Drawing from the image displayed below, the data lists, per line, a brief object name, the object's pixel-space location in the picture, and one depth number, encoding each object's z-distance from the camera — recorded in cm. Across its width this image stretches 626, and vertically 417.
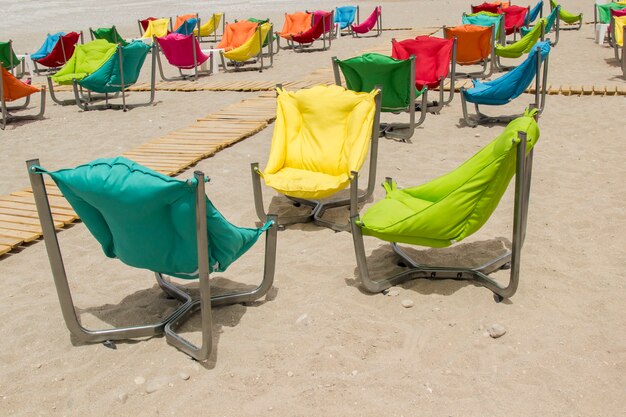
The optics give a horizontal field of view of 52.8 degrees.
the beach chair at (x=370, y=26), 1477
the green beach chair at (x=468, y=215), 285
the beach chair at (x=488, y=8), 1361
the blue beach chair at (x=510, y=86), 621
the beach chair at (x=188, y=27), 1381
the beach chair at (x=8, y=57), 1041
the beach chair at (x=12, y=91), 730
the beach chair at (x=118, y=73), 796
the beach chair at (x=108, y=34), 1260
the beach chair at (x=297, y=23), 1391
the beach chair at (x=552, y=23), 1164
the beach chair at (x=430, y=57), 702
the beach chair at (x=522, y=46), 900
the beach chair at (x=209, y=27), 1530
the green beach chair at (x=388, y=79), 578
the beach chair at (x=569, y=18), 1379
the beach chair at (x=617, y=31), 935
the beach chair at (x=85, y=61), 860
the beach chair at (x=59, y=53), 1152
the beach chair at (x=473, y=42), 891
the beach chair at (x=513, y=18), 1264
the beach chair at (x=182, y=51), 1003
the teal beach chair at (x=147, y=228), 233
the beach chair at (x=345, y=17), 1562
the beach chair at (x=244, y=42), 1076
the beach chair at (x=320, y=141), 411
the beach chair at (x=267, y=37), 1135
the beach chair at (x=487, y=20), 1085
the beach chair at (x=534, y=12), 1433
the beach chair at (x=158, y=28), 1402
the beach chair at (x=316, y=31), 1310
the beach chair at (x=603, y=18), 1160
